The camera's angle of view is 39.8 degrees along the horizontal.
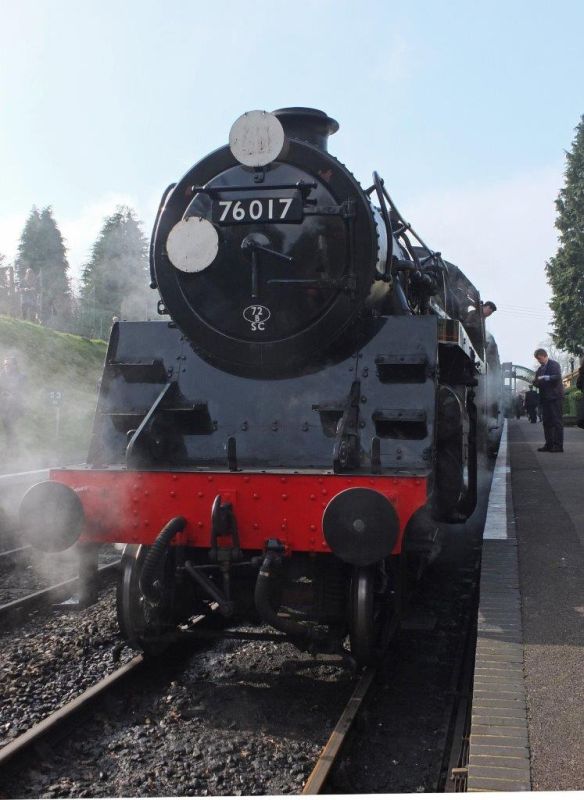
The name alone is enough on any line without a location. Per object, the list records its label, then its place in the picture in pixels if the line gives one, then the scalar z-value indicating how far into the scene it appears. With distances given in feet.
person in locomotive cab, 24.66
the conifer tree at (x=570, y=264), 110.83
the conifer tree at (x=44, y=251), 120.23
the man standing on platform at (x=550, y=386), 32.86
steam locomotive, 12.16
